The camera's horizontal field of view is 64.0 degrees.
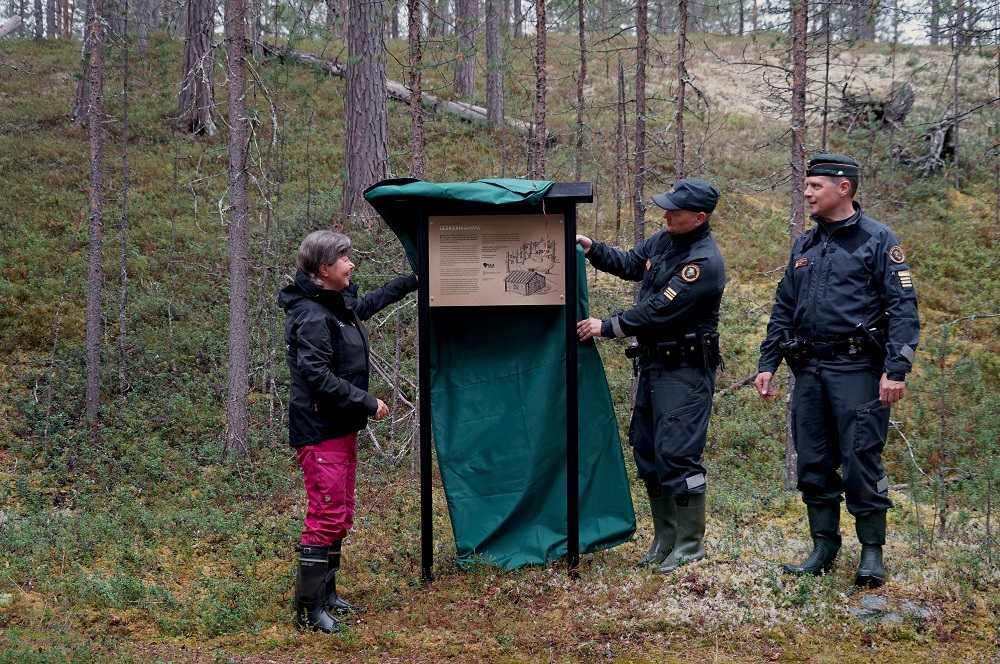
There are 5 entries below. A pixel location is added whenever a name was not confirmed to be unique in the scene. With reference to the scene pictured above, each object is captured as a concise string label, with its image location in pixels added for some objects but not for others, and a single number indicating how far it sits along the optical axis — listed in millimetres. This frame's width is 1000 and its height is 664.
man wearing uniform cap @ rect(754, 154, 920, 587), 4262
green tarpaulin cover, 5074
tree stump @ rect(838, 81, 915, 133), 15506
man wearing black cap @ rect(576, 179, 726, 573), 4594
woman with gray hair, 4312
